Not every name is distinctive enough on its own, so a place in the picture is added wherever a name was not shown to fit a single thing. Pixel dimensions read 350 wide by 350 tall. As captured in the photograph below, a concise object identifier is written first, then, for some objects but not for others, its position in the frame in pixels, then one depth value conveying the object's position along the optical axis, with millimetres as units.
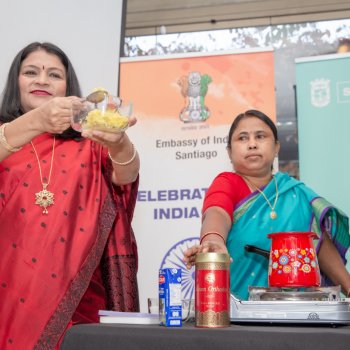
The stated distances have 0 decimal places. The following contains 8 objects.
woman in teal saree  2012
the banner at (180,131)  3062
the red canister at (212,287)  1107
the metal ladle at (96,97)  1381
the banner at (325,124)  2998
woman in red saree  1771
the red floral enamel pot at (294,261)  1376
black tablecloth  949
